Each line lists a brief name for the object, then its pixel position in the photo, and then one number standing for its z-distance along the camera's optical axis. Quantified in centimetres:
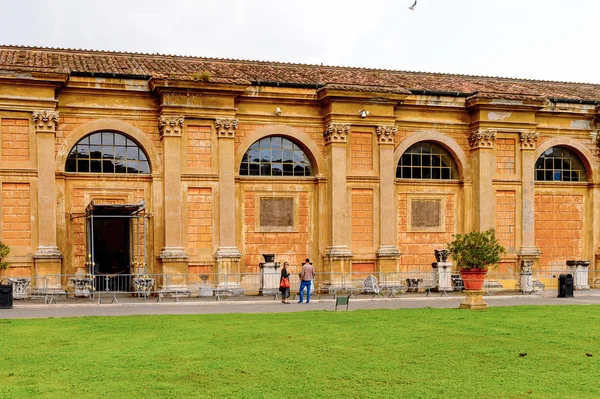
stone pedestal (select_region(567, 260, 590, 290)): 3077
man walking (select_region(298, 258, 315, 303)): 2456
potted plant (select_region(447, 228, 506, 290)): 2289
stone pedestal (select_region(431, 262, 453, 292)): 2894
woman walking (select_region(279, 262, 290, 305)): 2439
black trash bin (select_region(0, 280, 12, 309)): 2205
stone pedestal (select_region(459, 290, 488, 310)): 2208
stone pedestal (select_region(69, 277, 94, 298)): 2509
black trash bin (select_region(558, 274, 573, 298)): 2656
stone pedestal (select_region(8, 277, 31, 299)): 2450
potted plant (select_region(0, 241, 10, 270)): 2428
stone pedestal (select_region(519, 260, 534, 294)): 2892
